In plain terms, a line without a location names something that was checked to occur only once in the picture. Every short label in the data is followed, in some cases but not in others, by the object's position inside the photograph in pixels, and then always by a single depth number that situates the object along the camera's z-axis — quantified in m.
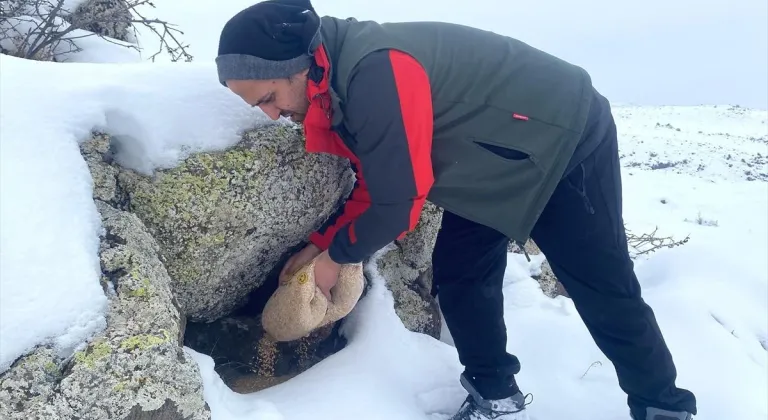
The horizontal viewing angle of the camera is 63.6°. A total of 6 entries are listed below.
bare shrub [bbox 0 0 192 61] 3.82
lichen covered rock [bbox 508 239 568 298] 4.31
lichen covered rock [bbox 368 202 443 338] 3.34
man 2.01
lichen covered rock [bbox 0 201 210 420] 1.72
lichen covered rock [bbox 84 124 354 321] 2.48
